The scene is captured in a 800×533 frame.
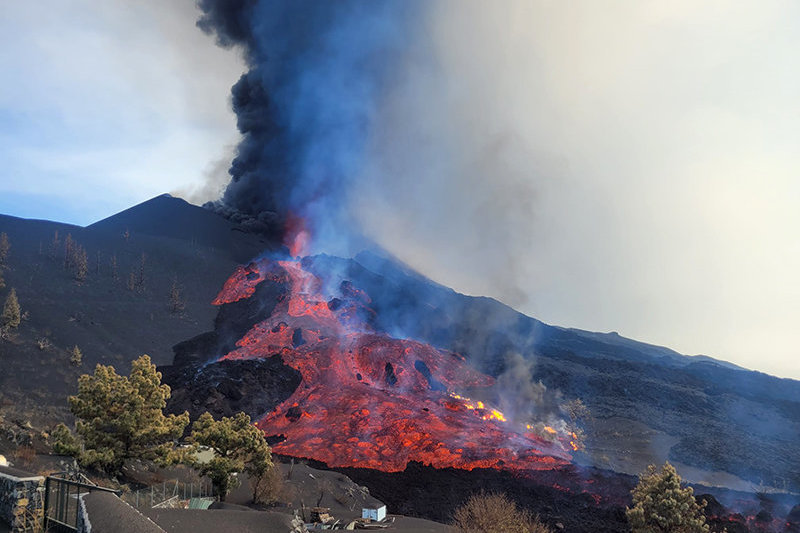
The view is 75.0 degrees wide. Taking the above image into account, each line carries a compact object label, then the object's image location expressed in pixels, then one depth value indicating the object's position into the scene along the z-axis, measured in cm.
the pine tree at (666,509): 2622
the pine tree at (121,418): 2569
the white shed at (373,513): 3175
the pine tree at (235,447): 2938
